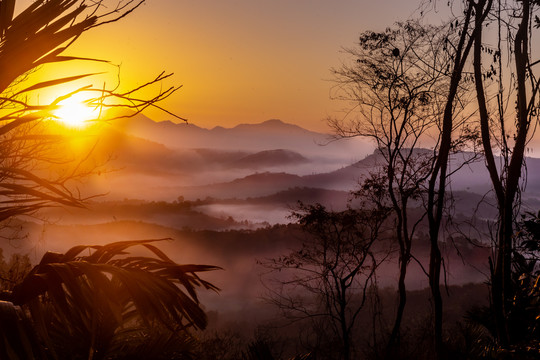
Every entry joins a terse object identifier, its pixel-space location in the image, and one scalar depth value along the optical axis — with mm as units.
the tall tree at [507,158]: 7973
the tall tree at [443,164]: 10766
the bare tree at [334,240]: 19250
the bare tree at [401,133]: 16156
